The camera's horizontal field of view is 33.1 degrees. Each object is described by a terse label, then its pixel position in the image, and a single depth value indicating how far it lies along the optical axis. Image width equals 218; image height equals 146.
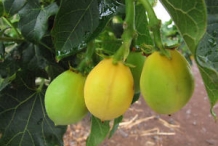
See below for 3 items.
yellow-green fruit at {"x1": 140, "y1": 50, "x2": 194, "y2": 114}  0.18
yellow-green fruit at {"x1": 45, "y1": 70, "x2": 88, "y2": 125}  0.21
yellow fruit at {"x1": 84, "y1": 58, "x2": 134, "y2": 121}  0.18
